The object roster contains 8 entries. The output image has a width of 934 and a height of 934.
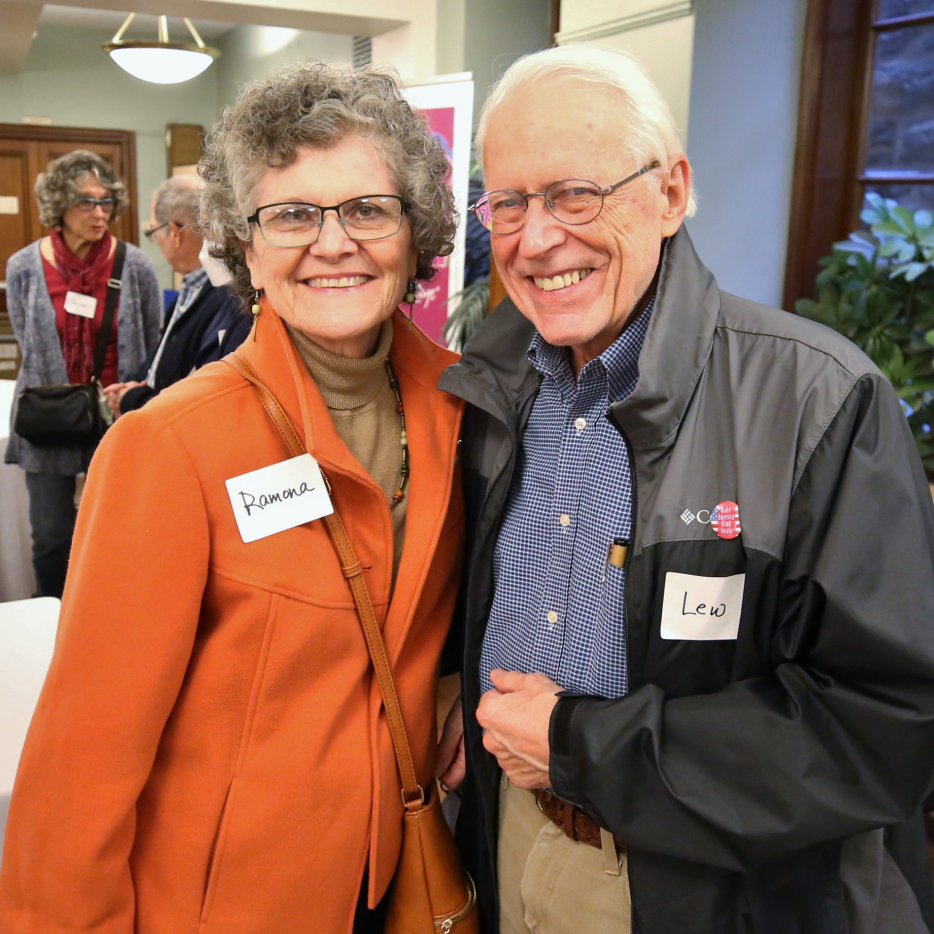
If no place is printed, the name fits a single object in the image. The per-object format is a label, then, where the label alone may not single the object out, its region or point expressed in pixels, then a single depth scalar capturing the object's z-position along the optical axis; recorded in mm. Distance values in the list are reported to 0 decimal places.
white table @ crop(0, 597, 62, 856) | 1749
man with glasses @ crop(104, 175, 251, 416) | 2734
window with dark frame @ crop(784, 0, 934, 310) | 3049
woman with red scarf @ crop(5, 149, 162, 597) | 3816
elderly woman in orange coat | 1116
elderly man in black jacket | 1041
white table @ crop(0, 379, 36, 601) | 4180
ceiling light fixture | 6211
